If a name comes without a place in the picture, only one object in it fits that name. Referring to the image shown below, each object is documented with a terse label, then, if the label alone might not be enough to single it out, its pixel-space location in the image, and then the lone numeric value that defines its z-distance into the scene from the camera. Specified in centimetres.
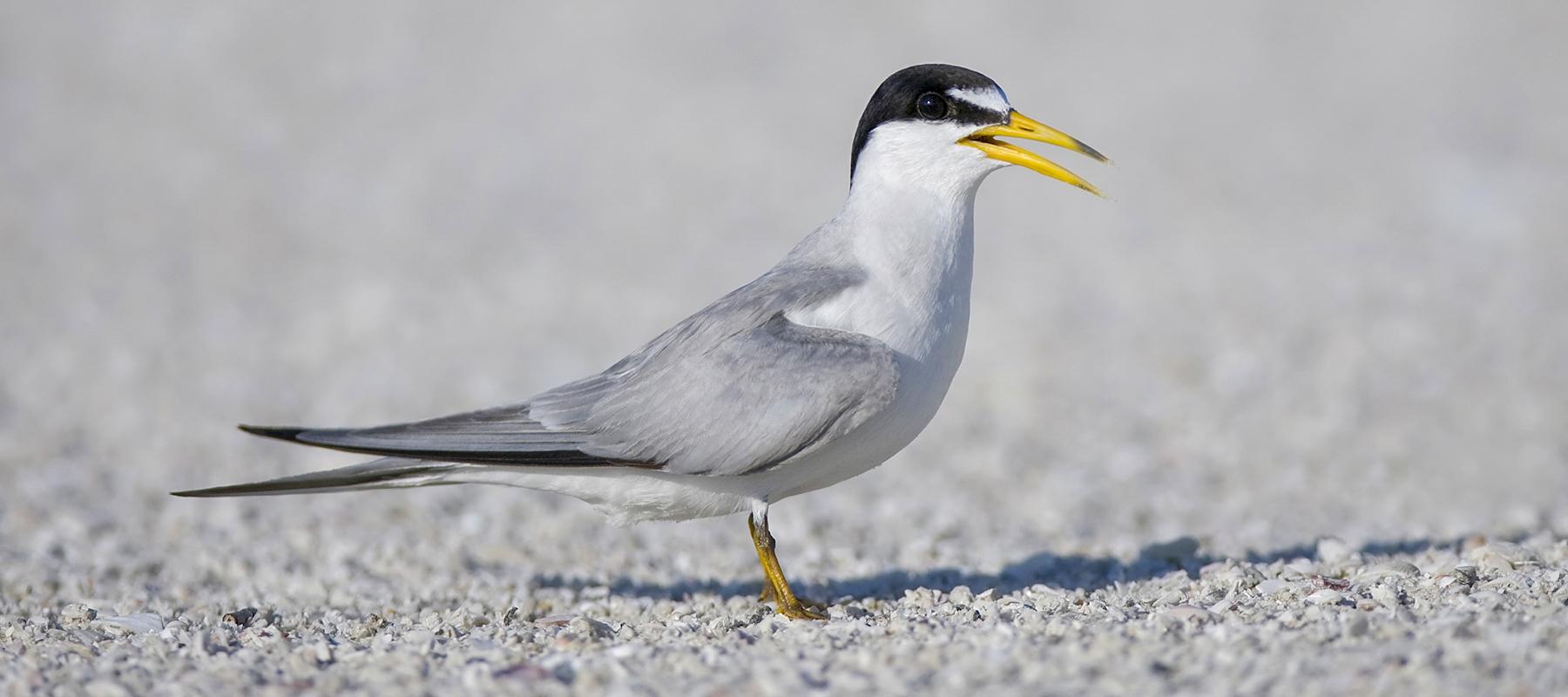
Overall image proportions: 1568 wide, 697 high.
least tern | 963
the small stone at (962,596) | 988
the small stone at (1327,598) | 891
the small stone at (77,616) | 990
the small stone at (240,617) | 997
